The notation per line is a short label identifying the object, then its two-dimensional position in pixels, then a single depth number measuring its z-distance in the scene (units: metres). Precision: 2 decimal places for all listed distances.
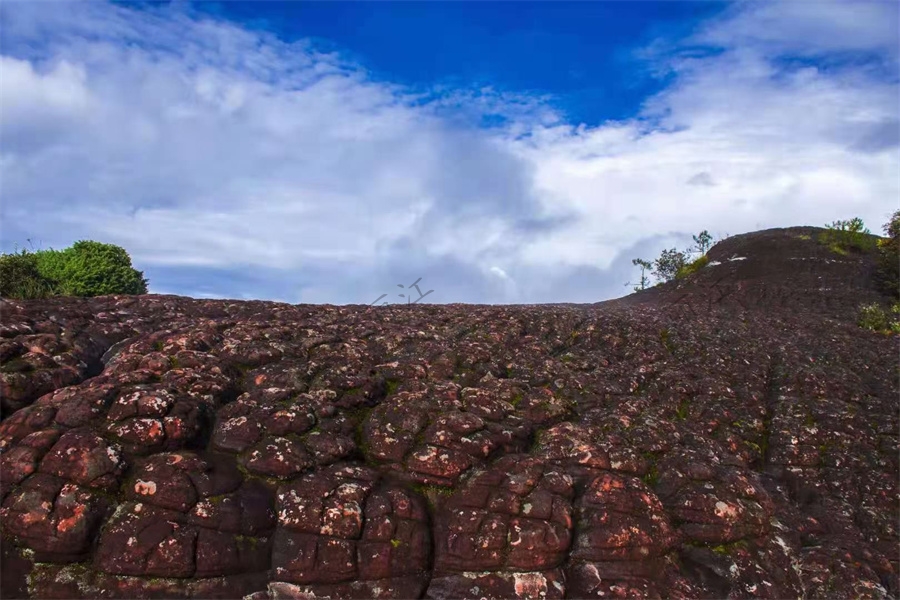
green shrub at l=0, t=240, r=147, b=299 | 23.64
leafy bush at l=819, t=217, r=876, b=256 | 41.00
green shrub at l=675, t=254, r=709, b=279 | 43.47
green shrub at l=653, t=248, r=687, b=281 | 53.70
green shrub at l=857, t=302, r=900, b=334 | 26.56
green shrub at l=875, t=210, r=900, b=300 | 33.78
